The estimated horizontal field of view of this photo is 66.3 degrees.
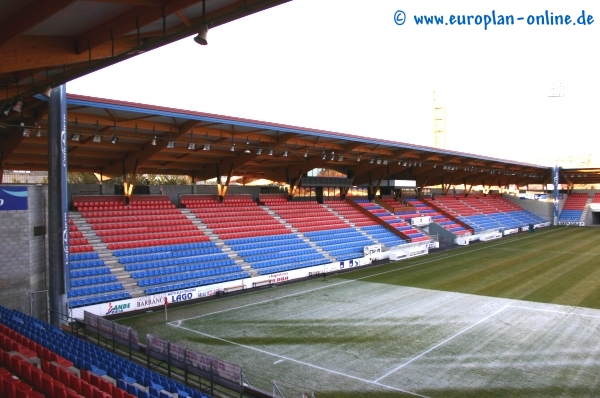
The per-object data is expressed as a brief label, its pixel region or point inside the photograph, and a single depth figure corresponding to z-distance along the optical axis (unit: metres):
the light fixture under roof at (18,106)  13.92
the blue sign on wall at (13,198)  16.34
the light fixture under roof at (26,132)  16.39
